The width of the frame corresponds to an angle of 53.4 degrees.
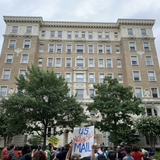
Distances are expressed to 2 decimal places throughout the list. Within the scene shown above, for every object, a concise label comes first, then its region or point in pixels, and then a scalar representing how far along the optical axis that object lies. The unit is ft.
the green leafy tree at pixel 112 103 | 67.15
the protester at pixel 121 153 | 28.19
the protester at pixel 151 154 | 52.96
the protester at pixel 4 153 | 25.72
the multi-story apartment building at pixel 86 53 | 107.14
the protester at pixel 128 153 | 20.44
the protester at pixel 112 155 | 33.83
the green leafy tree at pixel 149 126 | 77.66
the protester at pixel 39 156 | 16.28
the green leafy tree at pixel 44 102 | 60.30
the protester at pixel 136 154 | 23.08
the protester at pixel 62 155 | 21.81
